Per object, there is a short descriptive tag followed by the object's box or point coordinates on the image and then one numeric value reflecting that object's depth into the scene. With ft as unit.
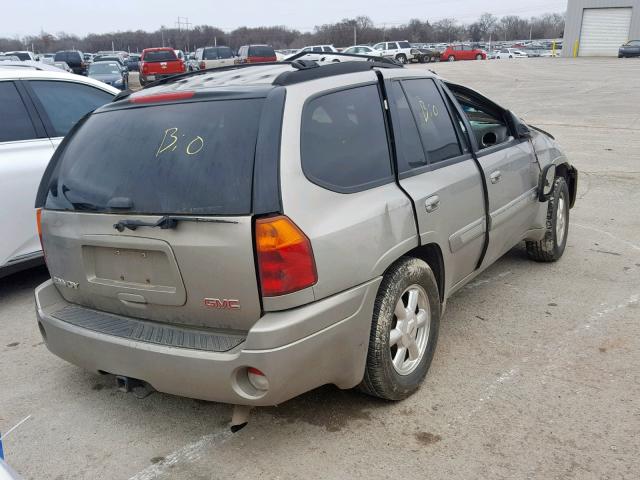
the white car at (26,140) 15.47
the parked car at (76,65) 97.71
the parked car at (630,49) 139.64
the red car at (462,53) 161.27
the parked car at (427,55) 149.74
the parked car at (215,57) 111.23
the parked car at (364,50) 129.90
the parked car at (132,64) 155.89
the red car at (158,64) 90.07
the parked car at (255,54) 104.17
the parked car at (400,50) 145.38
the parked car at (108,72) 73.82
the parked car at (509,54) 184.76
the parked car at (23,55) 124.64
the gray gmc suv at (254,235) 8.43
